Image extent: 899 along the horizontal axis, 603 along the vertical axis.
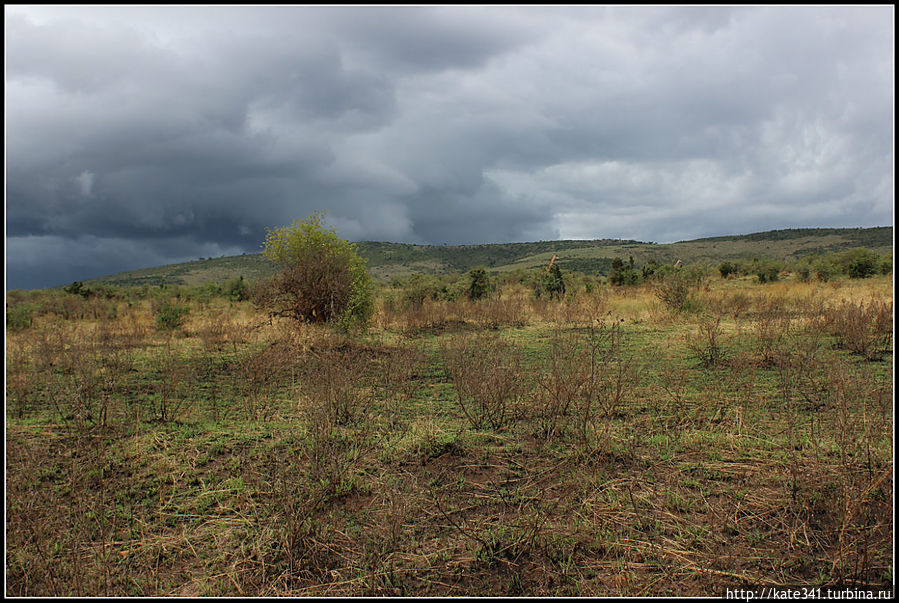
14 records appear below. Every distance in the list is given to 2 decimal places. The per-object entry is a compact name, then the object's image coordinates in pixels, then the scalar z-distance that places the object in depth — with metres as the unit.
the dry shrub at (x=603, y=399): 5.09
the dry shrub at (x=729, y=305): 15.81
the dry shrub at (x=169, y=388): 6.51
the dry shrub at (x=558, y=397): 5.48
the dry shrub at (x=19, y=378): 7.07
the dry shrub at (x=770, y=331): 8.87
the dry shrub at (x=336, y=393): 6.05
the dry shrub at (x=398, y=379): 7.04
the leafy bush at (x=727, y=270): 32.38
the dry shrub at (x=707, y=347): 9.19
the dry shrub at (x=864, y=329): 9.24
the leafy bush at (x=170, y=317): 16.16
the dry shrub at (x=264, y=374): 6.94
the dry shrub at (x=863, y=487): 2.89
